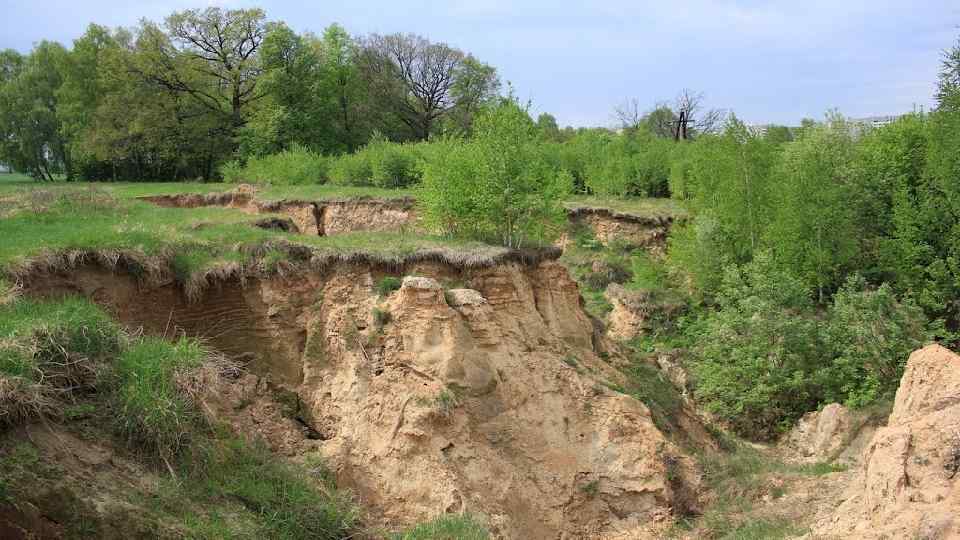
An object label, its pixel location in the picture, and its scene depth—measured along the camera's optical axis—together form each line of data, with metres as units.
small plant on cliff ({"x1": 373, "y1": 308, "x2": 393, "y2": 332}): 12.10
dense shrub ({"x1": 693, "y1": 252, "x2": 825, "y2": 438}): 17.86
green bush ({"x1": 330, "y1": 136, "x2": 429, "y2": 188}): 32.41
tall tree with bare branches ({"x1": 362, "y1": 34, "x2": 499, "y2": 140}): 51.56
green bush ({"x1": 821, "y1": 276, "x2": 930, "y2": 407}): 16.91
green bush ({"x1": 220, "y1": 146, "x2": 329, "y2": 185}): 31.84
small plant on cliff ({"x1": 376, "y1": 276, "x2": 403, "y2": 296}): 12.55
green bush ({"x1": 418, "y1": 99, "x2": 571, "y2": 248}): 15.64
